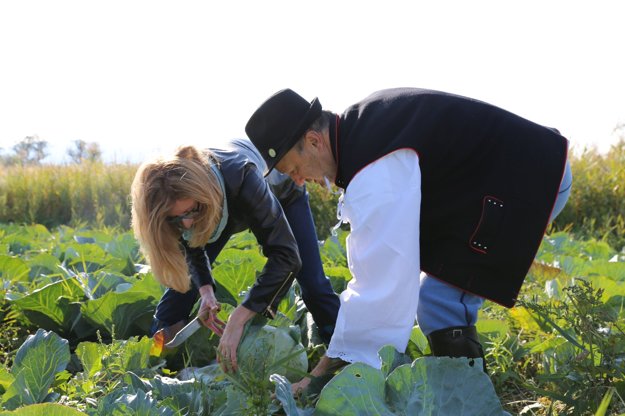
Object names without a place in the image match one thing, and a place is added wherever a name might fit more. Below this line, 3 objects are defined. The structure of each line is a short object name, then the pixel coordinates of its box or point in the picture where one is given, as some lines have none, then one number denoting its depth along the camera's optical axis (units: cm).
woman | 216
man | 188
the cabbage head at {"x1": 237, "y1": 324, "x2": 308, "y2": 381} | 214
